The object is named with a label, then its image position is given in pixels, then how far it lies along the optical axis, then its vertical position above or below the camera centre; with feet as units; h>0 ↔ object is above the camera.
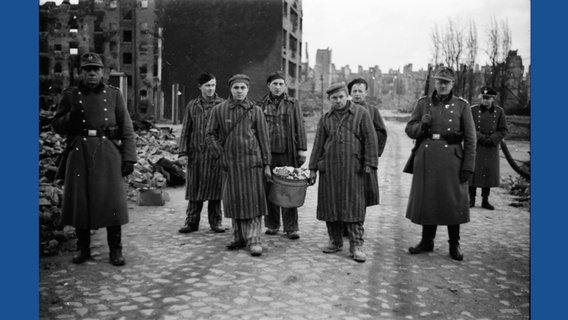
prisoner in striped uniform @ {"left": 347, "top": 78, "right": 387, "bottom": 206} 21.68 +1.31
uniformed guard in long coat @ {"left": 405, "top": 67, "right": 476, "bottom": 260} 18.70 -0.83
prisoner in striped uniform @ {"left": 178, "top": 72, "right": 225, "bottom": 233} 22.39 -1.08
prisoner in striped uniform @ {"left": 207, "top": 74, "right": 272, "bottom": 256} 19.02 -0.74
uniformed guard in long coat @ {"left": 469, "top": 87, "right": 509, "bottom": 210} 27.58 -0.40
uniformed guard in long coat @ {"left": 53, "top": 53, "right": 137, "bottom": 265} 16.63 -0.71
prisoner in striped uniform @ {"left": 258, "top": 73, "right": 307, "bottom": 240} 21.89 +0.05
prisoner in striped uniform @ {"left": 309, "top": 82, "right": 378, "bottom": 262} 18.47 -0.98
